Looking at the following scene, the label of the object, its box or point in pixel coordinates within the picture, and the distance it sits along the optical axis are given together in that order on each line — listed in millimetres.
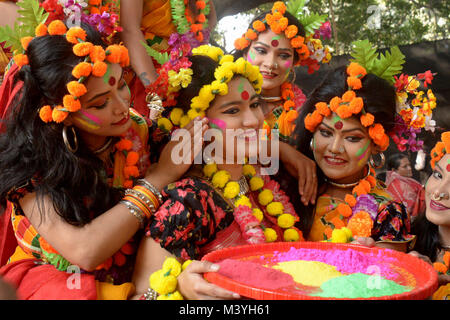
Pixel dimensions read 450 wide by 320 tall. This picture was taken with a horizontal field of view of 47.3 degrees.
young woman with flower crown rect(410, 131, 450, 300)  2855
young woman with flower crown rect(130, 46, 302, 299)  2314
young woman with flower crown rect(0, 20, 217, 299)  2207
